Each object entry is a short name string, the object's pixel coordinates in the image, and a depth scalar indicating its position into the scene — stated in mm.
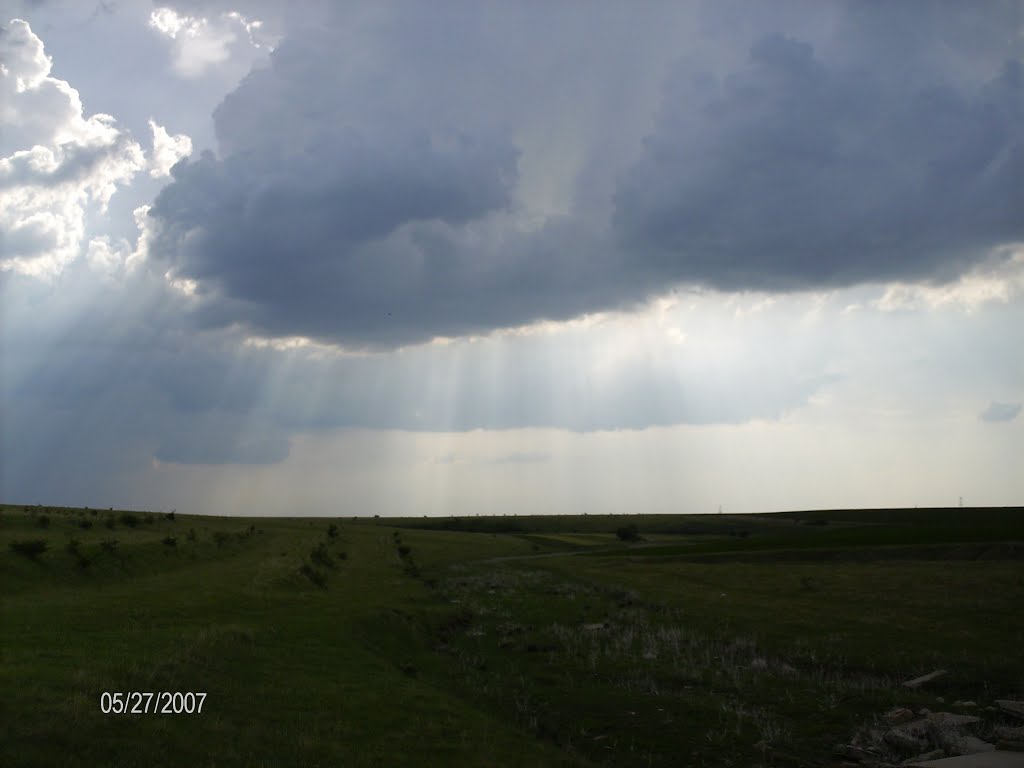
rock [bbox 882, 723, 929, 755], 16641
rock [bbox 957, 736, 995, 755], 15766
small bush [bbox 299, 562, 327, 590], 40469
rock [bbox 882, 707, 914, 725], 18875
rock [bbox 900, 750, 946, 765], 15672
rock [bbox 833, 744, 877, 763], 16656
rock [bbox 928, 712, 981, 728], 17766
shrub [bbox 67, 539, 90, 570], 35175
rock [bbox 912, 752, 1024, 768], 13984
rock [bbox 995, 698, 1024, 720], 18688
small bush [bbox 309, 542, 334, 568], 49938
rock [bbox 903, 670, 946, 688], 22656
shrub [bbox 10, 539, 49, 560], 33644
